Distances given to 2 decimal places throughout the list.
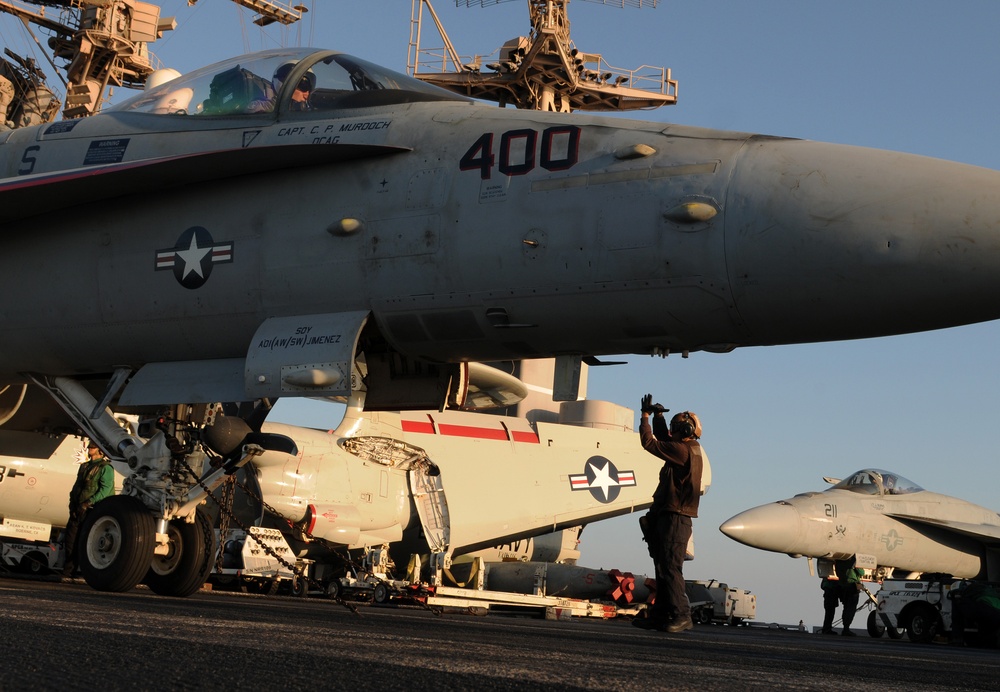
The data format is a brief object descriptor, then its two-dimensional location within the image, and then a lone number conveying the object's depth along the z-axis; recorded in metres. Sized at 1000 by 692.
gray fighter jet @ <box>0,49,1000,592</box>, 6.64
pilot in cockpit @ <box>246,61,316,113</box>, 8.61
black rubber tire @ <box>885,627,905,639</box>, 19.89
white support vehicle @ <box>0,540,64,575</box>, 16.25
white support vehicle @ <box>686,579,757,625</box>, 24.84
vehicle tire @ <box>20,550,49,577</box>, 16.29
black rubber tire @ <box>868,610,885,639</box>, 20.45
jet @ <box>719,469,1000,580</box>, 20.05
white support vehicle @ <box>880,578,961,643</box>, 18.72
